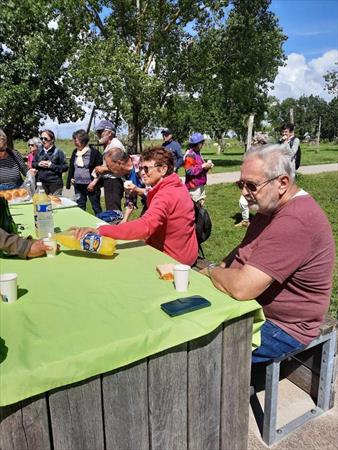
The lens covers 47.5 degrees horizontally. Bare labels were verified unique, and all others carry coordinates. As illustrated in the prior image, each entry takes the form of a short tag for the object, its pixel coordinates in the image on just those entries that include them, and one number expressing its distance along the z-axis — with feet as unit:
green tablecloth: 4.27
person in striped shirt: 17.57
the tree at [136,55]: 43.11
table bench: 7.12
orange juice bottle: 7.71
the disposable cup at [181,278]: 5.99
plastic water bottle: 9.31
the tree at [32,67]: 46.39
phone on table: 5.26
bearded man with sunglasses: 6.11
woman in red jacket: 8.96
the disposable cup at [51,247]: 7.95
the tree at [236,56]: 50.24
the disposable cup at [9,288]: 5.60
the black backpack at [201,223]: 11.55
